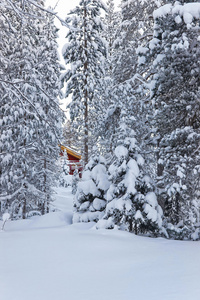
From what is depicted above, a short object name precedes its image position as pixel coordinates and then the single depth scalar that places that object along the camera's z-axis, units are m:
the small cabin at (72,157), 44.18
